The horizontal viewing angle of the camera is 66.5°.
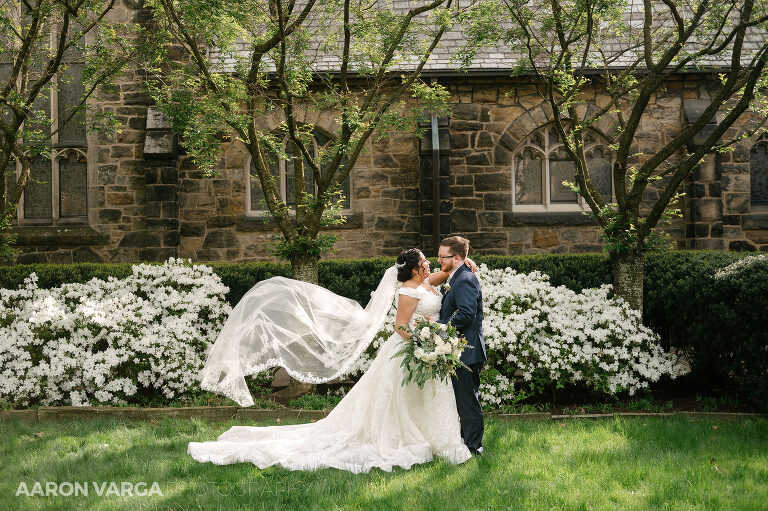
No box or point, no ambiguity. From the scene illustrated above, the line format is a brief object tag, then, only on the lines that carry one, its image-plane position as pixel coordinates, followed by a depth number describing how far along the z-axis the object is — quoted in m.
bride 4.99
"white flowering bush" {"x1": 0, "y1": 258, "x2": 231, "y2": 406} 6.85
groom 5.16
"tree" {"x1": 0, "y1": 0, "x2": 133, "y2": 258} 7.66
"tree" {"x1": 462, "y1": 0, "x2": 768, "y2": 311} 6.96
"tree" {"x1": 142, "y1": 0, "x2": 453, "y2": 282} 7.07
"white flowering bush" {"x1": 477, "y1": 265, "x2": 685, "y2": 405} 6.83
